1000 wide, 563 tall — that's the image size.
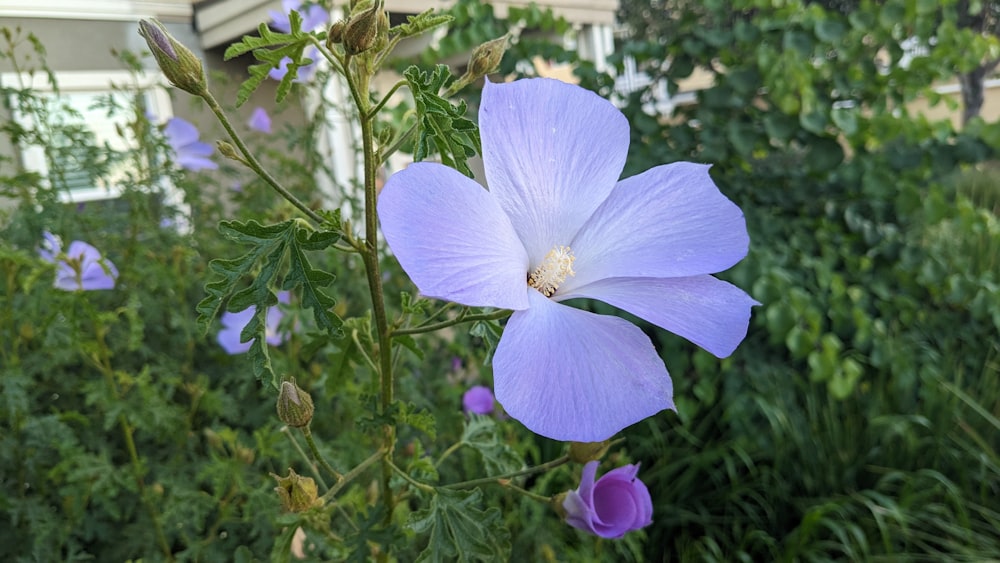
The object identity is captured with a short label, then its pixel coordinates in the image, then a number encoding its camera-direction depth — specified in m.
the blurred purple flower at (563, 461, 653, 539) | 0.20
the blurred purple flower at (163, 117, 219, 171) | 0.64
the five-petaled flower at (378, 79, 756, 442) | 0.13
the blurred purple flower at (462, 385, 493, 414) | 0.46
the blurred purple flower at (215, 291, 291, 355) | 0.43
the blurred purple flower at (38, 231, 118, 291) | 0.31
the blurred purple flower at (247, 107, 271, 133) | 0.74
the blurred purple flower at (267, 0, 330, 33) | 0.61
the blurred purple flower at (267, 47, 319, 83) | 0.61
